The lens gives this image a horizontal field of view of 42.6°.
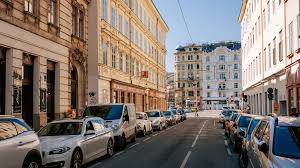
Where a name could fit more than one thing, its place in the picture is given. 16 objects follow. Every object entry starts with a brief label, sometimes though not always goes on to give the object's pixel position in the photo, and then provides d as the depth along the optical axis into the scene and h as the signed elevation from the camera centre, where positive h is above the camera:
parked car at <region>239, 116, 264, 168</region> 9.38 -1.18
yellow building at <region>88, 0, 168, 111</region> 29.03 +4.52
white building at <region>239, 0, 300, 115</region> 22.59 +3.47
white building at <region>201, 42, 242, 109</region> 115.12 +7.59
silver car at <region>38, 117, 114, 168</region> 10.04 -1.24
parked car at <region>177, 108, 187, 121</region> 49.42 -2.08
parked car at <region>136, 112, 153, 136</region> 23.52 -1.61
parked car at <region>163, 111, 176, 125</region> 36.90 -1.88
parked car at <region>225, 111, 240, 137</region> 19.74 -1.12
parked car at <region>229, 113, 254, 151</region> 14.92 -1.15
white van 16.48 -0.89
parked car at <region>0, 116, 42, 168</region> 7.47 -0.96
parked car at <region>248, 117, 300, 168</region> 5.99 -0.79
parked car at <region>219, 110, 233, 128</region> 31.13 -1.23
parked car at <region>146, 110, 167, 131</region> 29.17 -1.61
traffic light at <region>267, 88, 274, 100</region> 23.26 +0.31
